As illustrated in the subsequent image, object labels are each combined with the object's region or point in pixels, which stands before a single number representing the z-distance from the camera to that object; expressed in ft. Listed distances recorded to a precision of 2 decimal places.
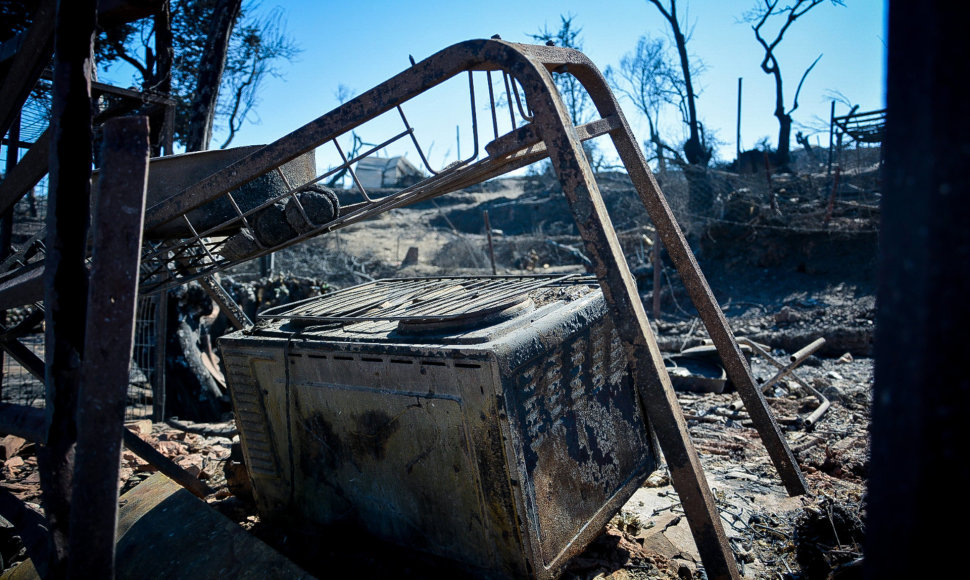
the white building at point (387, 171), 91.10
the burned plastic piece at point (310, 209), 9.30
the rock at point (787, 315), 28.37
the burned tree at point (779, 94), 64.23
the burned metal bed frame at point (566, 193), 5.69
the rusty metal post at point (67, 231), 5.25
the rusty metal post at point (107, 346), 4.53
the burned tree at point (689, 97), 66.28
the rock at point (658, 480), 11.87
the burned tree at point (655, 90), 70.74
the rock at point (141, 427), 16.88
